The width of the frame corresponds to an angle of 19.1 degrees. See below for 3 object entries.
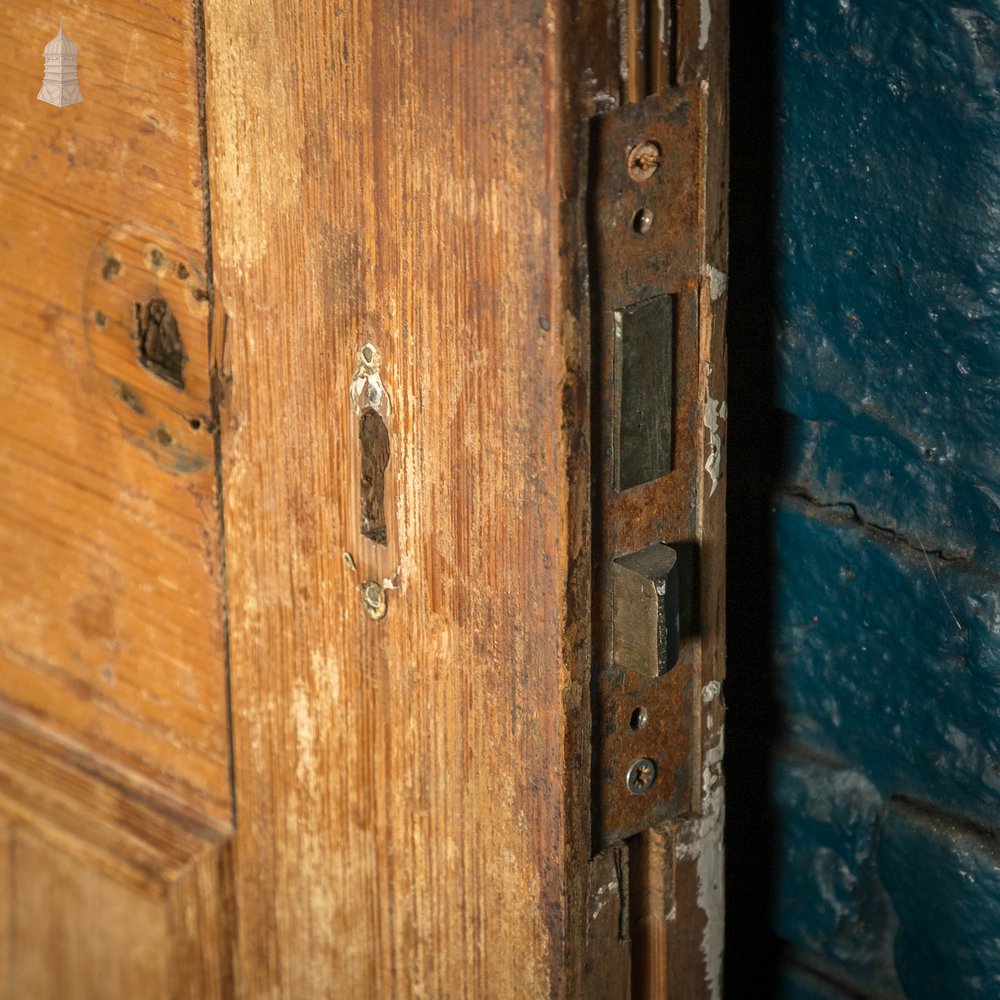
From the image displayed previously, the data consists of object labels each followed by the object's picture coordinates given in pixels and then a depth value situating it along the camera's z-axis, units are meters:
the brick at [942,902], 0.70
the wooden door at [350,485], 0.58
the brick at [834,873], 0.73
